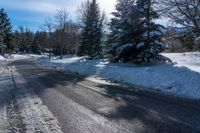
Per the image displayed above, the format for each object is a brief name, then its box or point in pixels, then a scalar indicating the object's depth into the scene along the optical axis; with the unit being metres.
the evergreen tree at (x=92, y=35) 19.79
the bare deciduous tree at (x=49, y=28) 34.44
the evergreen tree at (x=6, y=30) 40.66
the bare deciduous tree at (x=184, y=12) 7.66
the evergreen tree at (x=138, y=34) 10.76
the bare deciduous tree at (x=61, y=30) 29.54
